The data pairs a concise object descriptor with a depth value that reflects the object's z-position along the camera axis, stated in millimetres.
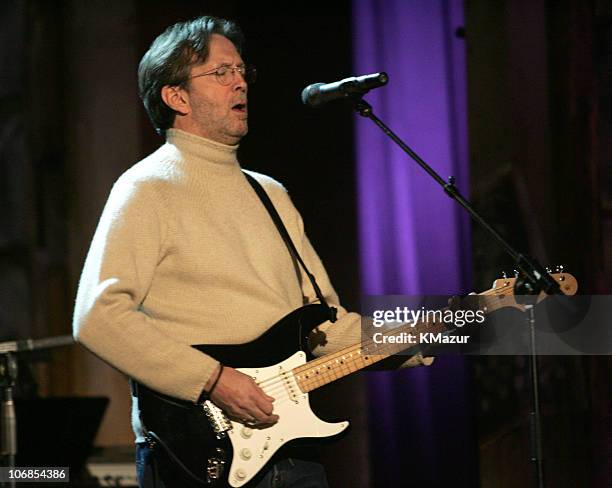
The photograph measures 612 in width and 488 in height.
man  4402
